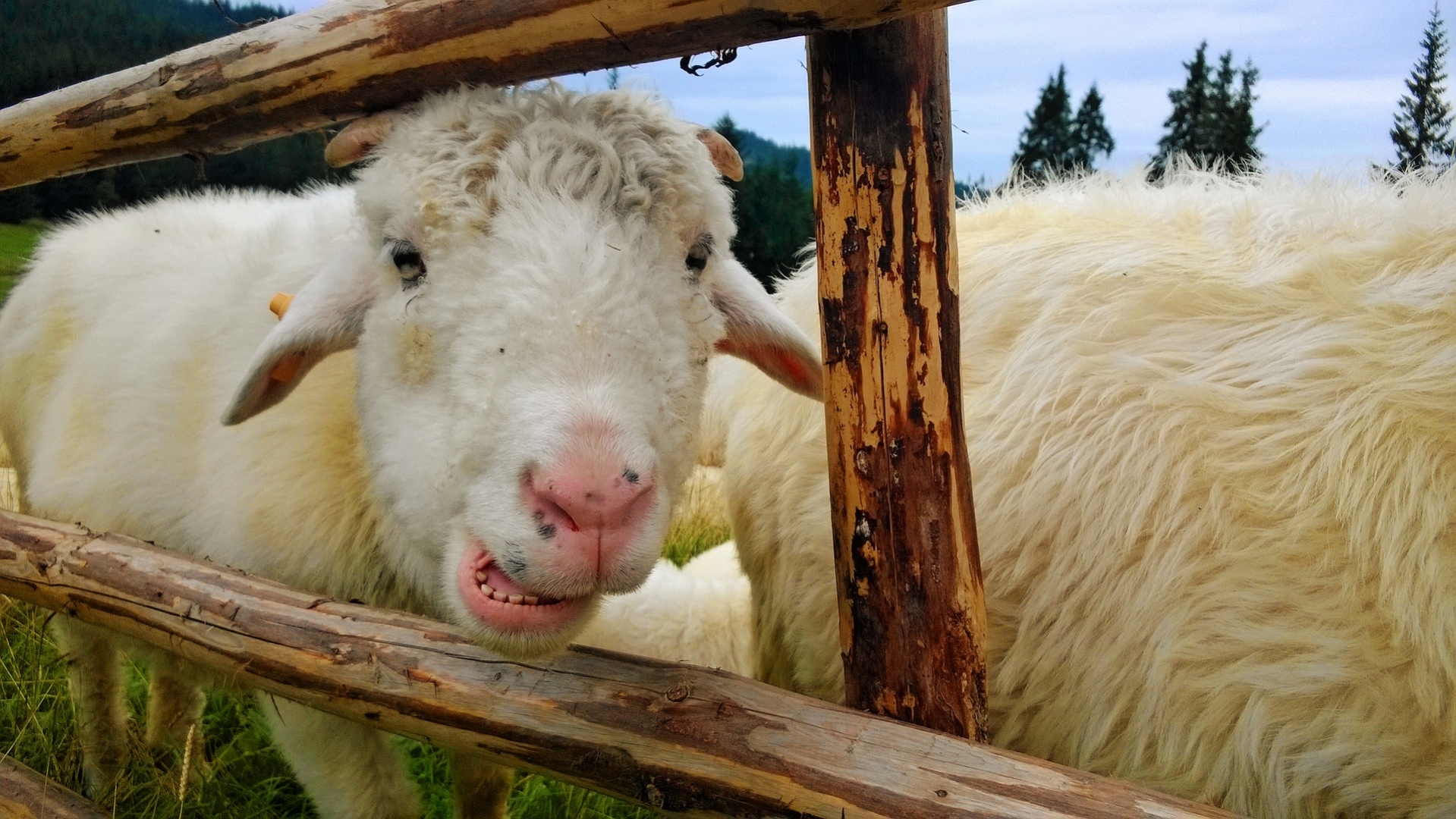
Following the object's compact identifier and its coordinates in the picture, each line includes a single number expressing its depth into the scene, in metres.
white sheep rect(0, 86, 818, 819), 0.53
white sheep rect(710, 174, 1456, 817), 0.64
